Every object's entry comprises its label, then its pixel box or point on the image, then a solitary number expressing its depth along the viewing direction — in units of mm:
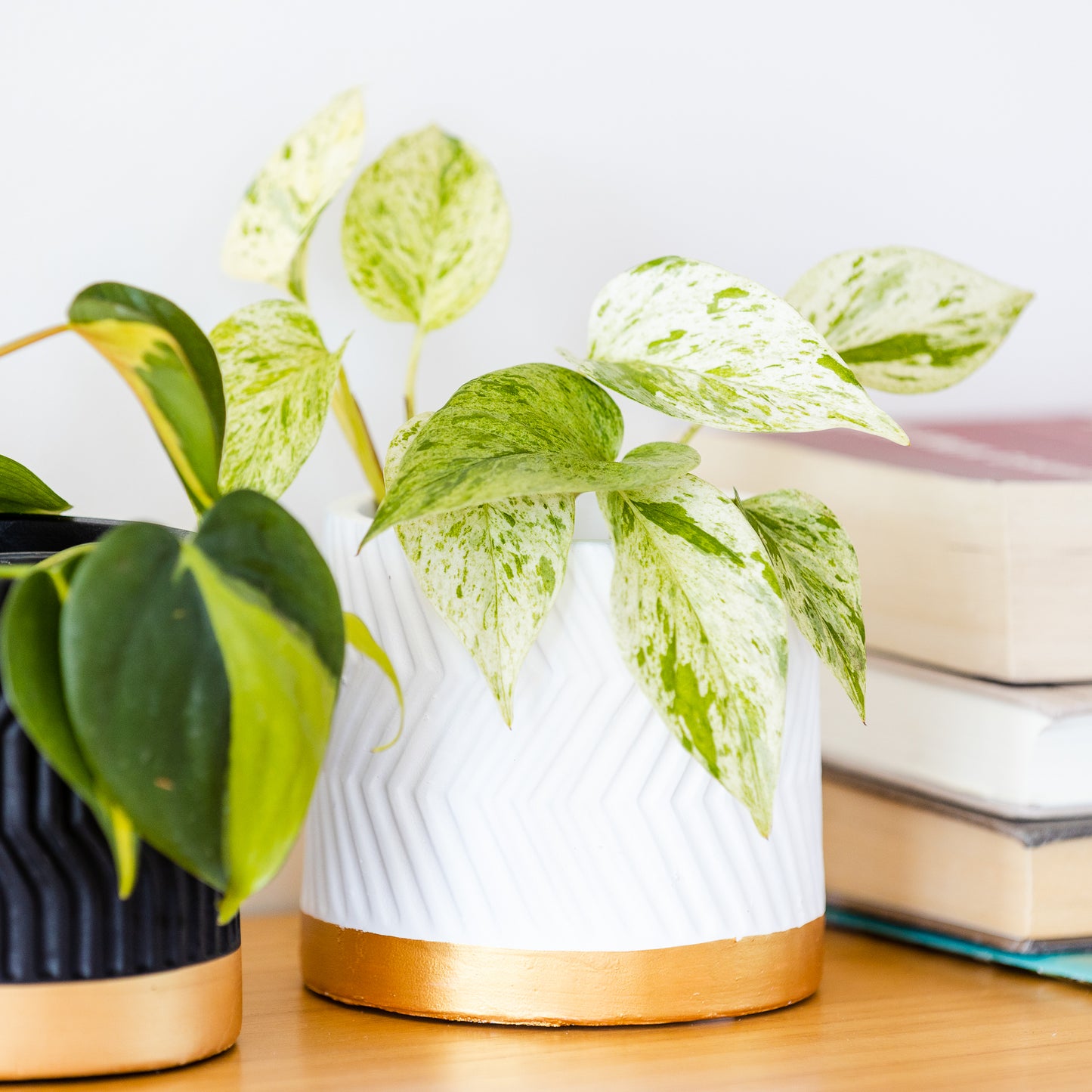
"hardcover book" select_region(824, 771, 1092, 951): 1048
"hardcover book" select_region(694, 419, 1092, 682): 1051
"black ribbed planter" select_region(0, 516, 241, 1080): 931
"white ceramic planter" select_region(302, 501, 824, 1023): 987
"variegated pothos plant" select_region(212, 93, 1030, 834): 947
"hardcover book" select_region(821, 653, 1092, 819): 1047
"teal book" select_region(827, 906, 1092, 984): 1043
